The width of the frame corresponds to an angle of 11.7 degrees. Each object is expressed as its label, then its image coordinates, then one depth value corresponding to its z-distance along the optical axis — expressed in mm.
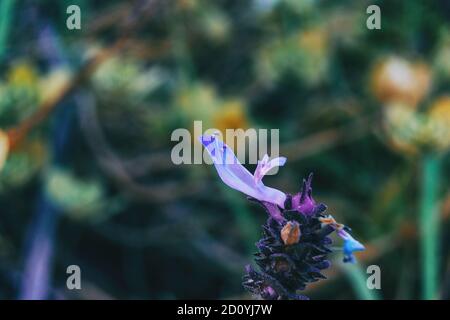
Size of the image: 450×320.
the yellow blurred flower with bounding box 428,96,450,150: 508
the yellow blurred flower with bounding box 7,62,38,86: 516
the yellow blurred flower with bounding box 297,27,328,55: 639
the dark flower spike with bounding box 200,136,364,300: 391
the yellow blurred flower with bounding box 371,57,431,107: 599
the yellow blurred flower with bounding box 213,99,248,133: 579
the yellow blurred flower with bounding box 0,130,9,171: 466
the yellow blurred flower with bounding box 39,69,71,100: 538
